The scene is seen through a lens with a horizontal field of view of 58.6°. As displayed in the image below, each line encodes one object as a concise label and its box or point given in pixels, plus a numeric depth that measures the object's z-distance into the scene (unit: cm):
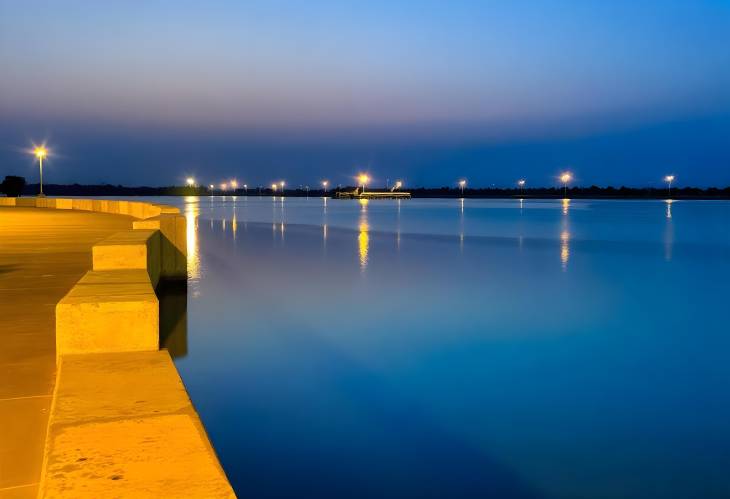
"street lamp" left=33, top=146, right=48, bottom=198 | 5656
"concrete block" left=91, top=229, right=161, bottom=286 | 1080
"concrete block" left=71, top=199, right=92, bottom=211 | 5313
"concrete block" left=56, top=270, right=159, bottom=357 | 582
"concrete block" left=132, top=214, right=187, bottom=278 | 1700
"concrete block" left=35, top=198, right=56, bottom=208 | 5712
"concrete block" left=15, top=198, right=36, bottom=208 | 5832
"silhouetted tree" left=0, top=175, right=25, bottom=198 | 8494
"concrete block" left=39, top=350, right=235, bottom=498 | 305
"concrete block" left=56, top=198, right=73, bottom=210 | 5600
